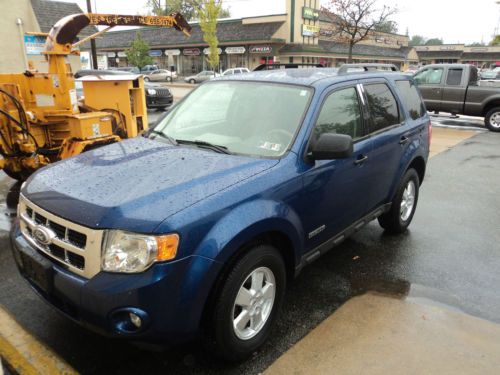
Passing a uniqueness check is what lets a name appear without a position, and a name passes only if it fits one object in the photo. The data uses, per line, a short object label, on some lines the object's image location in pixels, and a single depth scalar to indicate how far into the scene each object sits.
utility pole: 20.26
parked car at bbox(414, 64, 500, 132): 13.04
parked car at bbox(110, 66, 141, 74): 35.94
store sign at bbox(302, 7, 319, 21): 42.47
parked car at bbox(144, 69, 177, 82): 44.94
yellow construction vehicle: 6.11
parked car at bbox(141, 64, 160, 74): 46.66
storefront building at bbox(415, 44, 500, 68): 76.00
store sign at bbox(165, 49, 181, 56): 49.94
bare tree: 23.86
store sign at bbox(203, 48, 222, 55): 45.18
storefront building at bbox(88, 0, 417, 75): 41.97
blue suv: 2.21
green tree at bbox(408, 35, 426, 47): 140.25
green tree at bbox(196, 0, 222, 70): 35.66
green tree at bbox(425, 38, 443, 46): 131.25
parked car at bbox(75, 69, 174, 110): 16.56
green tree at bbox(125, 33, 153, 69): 44.25
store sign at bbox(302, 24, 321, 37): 42.84
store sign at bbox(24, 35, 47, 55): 17.77
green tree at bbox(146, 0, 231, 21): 64.31
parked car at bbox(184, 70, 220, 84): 41.11
